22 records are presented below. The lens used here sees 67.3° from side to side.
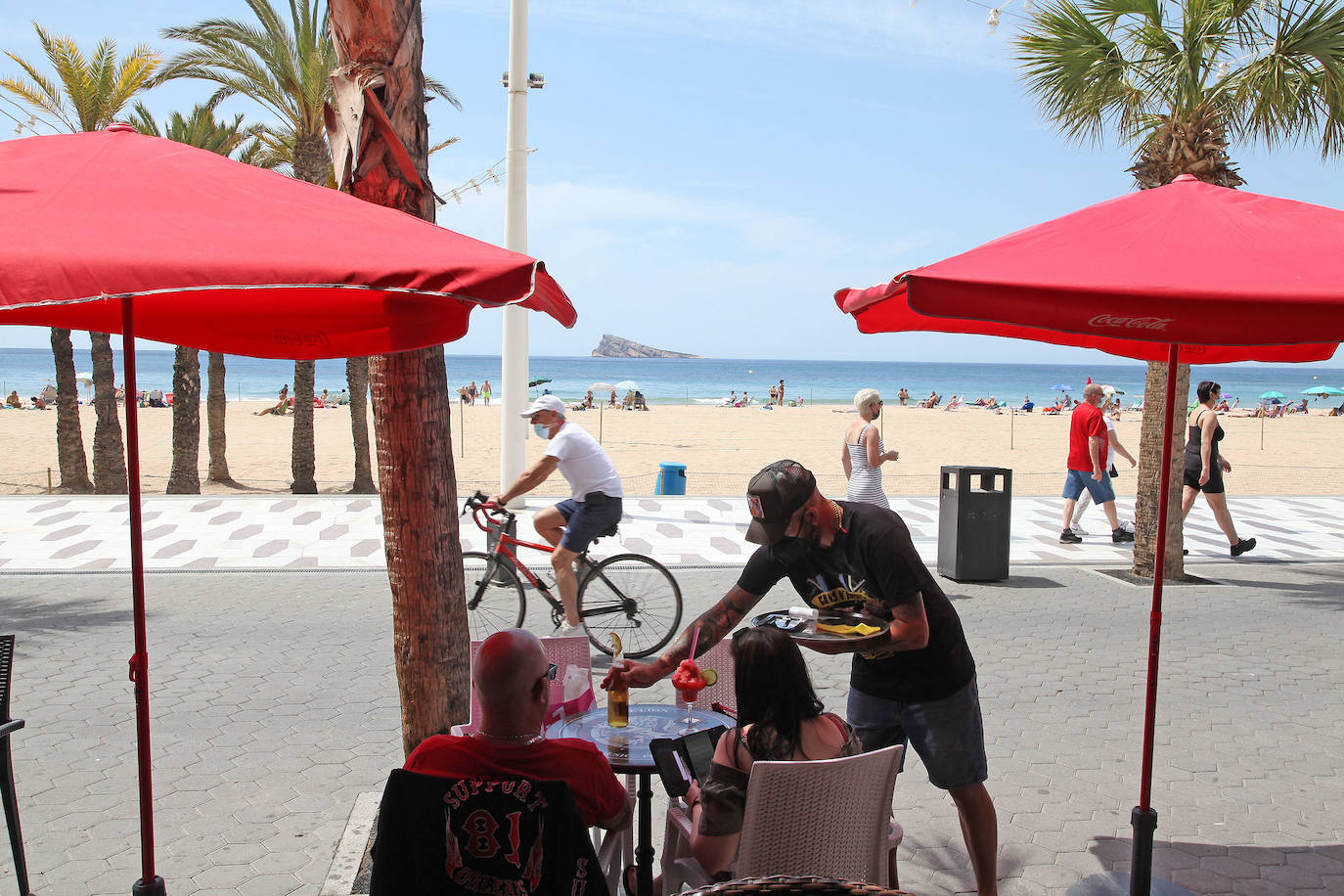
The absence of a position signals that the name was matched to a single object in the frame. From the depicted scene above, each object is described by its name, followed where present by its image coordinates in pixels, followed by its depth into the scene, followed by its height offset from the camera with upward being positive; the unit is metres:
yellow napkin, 3.31 -0.80
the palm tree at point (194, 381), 17.53 -0.22
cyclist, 7.05 -0.78
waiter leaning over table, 3.36 -0.84
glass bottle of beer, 3.51 -1.16
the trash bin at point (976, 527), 9.76 -1.35
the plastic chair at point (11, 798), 3.76 -1.63
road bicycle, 7.54 -1.64
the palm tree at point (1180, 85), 8.82 +2.88
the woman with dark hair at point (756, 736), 2.87 -1.02
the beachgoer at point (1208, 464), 10.88 -0.77
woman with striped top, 9.21 -0.63
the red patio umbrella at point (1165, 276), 2.75 +0.33
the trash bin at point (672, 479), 16.03 -1.57
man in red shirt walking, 11.81 -0.84
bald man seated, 2.69 -1.00
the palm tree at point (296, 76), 17.25 +5.17
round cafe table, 3.22 -1.26
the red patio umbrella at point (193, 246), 2.22 +0.30
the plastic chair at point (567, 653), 4.12 -1.13
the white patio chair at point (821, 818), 2.77 -1.22
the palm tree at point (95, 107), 17.09 +4.44
